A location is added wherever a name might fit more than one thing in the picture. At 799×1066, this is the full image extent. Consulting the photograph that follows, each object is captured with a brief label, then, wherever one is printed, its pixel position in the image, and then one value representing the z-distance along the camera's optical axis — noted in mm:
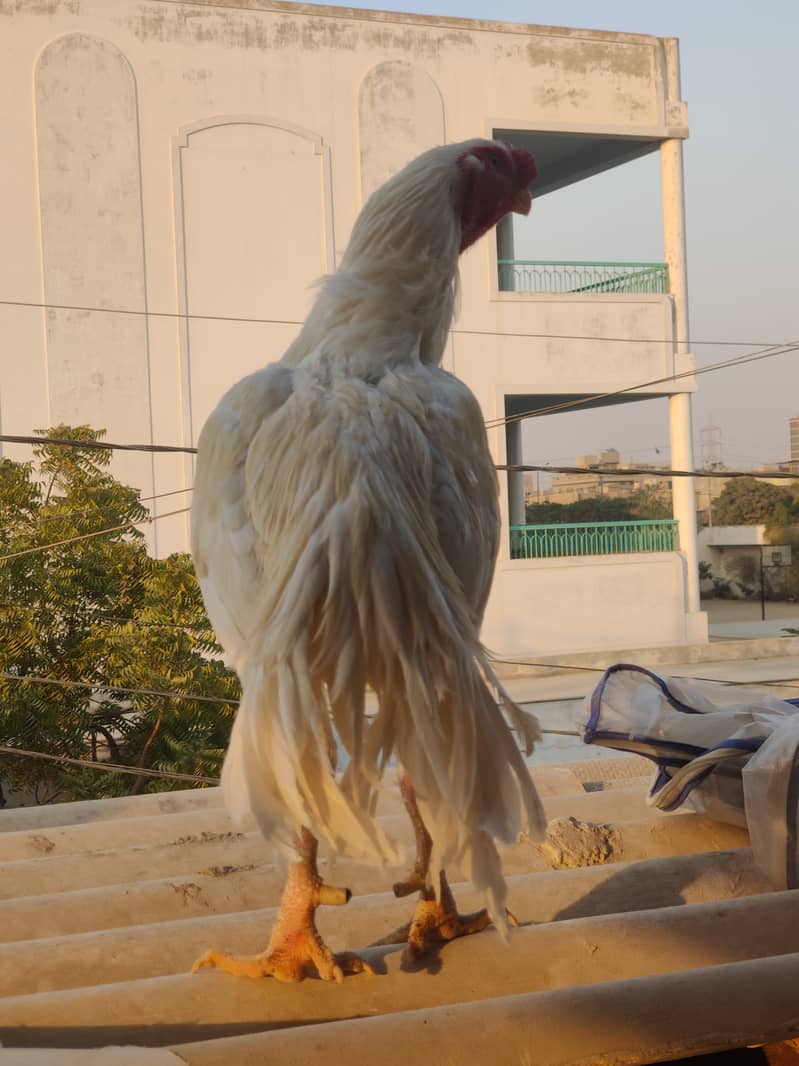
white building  13172
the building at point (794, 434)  41969
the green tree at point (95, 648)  7238
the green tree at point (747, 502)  36281
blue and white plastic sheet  2650
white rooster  1973
